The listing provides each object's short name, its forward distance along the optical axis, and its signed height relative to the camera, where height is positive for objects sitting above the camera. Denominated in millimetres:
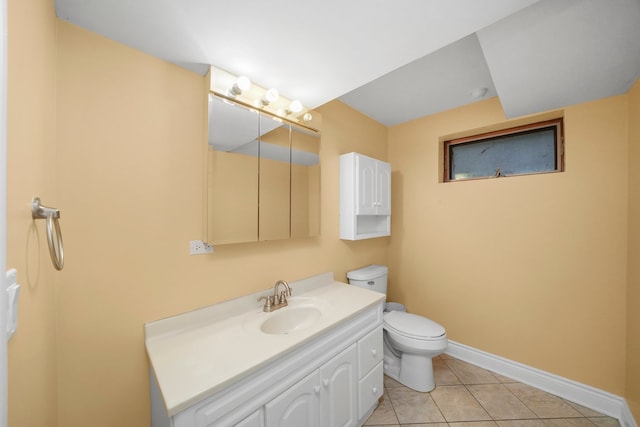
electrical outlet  1207 -174
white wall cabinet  1925 +213
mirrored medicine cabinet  1238 +250
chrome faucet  1389 -528
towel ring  627 -9
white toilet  1660 -964
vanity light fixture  1209 +706
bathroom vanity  817 -637
